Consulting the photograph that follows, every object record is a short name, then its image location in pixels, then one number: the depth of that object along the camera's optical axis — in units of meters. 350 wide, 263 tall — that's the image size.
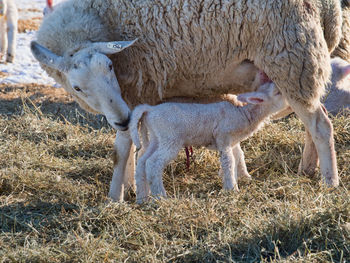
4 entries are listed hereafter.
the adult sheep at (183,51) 8.95
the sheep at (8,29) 20.98
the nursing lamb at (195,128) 8.89
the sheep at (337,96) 14.05
